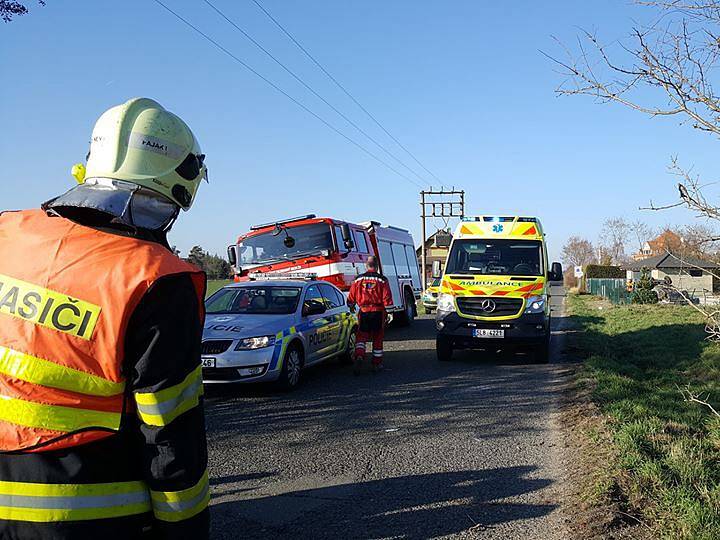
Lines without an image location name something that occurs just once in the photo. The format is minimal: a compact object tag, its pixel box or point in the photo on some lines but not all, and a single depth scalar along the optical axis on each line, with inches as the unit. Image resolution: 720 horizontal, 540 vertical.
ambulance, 459.2
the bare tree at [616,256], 3255.4
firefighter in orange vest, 68.7
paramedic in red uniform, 429.4
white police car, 340.2
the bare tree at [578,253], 3991.1
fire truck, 590.2
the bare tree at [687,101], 125.9
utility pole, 1931.6
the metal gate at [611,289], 1402.6
